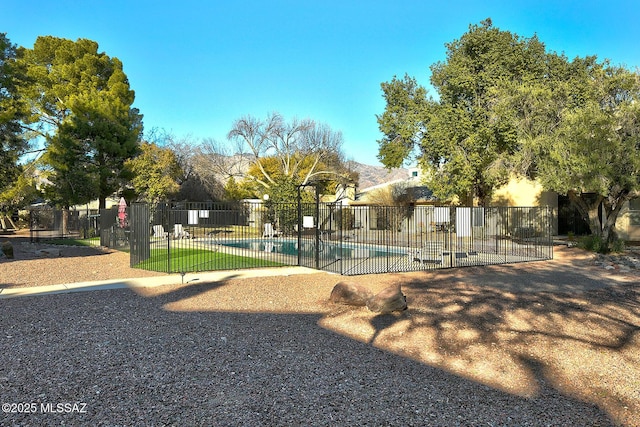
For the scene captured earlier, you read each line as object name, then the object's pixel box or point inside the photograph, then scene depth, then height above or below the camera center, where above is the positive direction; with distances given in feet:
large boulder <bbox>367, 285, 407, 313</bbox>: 23.11 -4.64
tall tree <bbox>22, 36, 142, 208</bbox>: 78.95 +21.39
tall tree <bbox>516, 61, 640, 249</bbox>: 45.37 +8.93
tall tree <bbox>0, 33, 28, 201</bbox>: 54.19 +14.62
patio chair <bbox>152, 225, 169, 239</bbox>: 67.10 -2.01
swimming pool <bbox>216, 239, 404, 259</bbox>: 49.93 -4.09
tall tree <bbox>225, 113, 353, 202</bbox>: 137.69 +24.49
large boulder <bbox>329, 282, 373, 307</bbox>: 24.52 -4.49
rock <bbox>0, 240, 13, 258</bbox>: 49.18 -3.51
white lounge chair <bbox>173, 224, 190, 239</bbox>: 70.13 -2.31
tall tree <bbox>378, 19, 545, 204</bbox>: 64.59 +17.53
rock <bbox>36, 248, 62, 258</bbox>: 52.40 -4.21
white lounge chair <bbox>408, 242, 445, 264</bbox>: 42.60 -3.76
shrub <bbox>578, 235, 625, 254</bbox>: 51.87 -3.54
